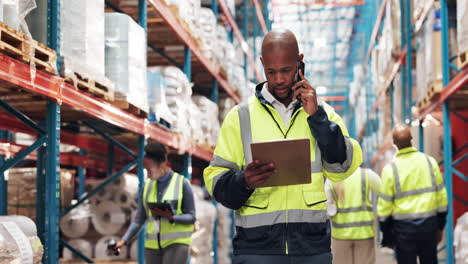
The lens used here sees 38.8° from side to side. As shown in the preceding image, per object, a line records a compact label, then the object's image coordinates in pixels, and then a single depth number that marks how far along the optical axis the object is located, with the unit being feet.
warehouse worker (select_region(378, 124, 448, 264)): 21.22
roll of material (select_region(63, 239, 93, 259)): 26.30
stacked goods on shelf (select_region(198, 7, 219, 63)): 34.74
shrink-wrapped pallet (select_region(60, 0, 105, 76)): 16.92
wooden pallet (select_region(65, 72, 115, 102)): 16.86
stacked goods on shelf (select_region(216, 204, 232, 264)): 39.22
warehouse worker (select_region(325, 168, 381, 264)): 21.99
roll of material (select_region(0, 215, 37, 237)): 14.71
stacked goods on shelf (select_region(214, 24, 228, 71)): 37.11
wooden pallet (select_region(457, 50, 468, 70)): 22.07
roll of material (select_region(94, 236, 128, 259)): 26.12
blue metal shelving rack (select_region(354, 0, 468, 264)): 25.64
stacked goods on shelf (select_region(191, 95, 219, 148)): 33.88
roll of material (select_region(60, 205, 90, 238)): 26.37
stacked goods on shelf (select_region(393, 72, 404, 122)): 44.49
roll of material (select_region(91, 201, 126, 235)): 26.37
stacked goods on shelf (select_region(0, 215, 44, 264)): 13.41
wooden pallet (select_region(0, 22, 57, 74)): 13.35
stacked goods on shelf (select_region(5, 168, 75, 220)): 25.49
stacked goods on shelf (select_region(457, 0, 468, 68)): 22.22
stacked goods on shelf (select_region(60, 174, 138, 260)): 26.35
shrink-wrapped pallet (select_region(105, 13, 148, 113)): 20.58
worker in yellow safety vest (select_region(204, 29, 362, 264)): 9.28
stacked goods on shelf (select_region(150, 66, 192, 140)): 27.25
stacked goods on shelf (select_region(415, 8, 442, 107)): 28.66
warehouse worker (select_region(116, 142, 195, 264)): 18.51
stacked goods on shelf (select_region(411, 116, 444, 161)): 33.17
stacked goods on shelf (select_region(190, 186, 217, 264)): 29.71
